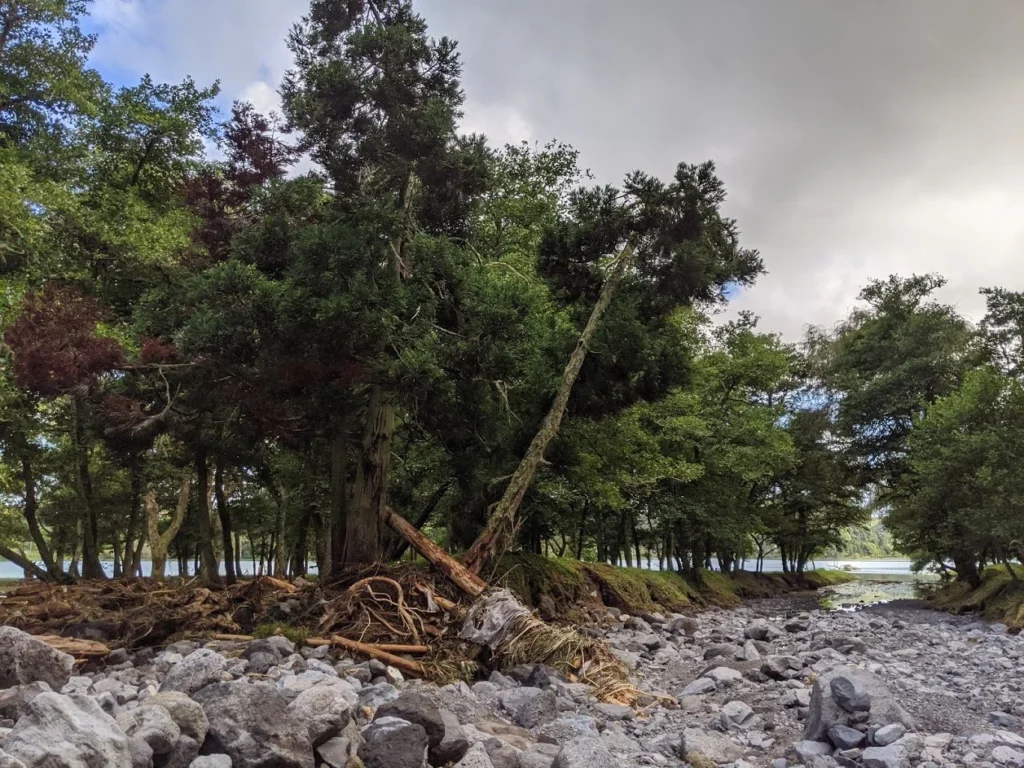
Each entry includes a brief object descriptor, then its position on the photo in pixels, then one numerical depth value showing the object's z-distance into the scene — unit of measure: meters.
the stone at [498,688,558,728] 6.00
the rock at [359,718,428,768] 4.08
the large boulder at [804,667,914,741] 5.56
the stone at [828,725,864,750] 5.29
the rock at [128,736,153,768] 3.33
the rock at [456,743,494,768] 4.30
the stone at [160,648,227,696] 5.25
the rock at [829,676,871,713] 5.62
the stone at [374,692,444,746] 4.35
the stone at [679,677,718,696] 7.90
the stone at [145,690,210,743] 3.73
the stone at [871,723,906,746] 5.26
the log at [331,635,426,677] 7.59
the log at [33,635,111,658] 6.86
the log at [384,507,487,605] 9.77
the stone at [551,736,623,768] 4.34
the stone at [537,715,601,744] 5.37
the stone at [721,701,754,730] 6.37
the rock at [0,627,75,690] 4.81
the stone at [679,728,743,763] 5.36
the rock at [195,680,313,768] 3.65
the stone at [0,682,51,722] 4.01
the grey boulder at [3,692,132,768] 2.94
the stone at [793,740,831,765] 5.22
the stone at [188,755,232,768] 3.46
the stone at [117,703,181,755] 3.50
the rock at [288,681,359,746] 3.96
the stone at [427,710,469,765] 4.35
